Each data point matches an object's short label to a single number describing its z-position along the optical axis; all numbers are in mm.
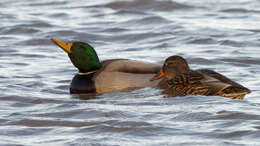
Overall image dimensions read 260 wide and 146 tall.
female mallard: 16750
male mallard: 18703
